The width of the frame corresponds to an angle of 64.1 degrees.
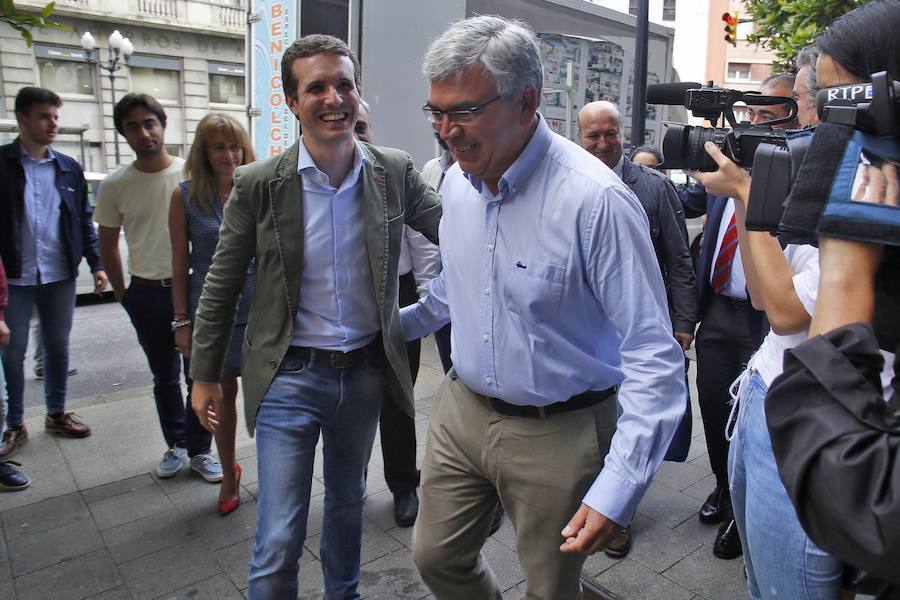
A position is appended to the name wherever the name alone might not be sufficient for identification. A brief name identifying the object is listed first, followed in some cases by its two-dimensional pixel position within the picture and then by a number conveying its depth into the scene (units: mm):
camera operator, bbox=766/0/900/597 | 833
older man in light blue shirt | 1763
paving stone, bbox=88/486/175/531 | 3533
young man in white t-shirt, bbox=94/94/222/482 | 3873
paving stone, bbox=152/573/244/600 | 2895
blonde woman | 3377
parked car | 8883
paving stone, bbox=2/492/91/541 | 3430
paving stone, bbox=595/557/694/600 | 2922
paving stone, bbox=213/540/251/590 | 3025
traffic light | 10695
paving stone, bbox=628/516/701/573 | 3180
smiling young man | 2344
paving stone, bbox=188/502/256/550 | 3326
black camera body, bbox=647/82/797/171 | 1595
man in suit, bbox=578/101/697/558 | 3551
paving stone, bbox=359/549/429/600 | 2932
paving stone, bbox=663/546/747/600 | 2953
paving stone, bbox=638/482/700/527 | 3596
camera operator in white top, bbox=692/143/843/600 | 1608
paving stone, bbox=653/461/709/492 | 3996
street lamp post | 19641
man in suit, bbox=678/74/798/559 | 3252
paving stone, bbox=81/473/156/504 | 3784
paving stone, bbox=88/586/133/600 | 2887
